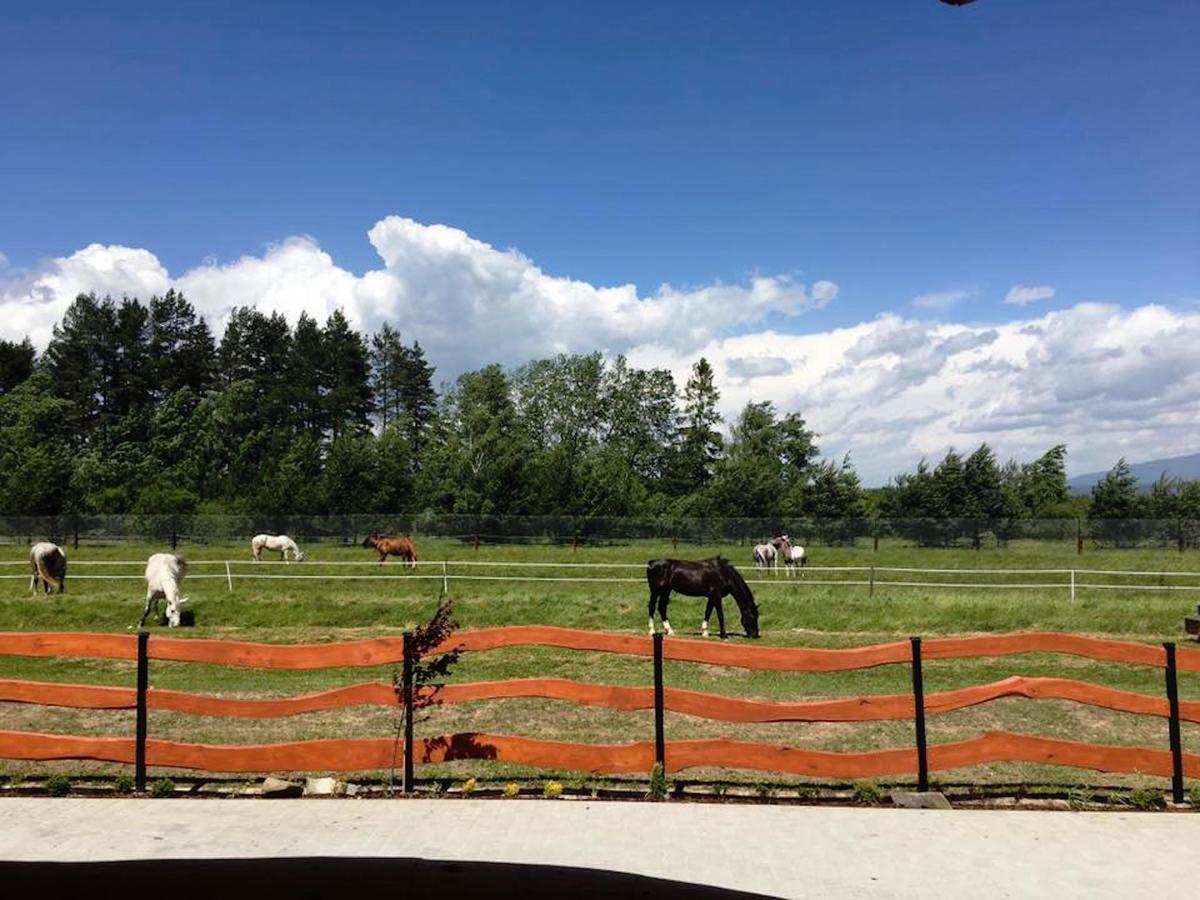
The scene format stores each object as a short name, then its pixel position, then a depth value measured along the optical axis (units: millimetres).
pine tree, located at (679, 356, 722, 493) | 70062
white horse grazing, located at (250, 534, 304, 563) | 33438
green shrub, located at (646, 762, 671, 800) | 6065
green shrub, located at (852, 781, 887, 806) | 6047
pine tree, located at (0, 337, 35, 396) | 64875
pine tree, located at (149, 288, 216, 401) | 67562
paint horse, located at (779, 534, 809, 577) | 29781
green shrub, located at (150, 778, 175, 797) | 6090
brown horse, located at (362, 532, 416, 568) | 31859
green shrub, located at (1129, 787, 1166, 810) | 5980
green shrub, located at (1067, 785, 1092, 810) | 6020
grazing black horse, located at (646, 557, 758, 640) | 17750
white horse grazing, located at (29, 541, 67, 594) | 22750
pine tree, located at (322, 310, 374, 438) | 71938
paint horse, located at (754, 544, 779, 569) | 31170
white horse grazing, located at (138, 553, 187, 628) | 19203
